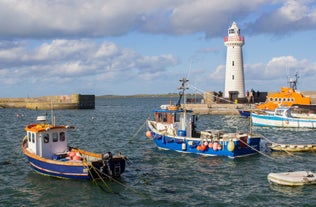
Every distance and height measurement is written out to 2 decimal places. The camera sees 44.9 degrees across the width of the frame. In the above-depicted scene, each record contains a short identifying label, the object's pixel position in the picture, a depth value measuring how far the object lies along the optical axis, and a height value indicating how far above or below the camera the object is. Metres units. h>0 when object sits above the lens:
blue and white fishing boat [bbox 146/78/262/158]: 24.55 -2.62
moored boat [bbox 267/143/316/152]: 26.97 -3.51
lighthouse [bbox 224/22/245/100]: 64.31 +5.42
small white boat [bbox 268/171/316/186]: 17.70 -3.76
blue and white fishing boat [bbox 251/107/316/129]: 43.16 -2.56
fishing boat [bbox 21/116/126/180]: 18.14 -2.95
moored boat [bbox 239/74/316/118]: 51.38 -0.27
